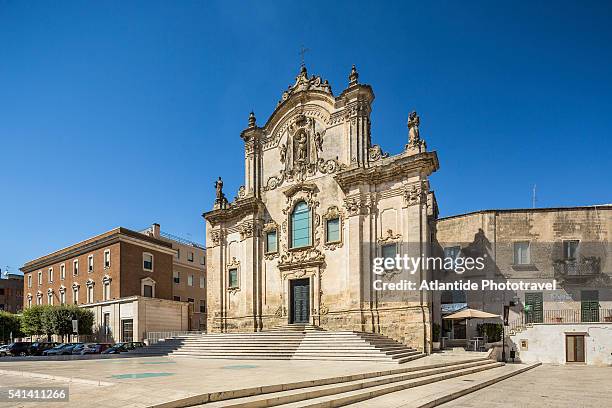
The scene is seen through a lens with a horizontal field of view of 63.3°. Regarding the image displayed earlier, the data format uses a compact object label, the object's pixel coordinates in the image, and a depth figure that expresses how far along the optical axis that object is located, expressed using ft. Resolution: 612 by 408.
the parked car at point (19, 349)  115.85
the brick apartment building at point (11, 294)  273.33
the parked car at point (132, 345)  106.69
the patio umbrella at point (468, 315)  86.22
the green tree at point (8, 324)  161.07
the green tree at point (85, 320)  139.60
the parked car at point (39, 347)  115.44
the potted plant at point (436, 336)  84.69
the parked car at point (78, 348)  108.06
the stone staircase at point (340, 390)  34.76
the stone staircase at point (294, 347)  73.15
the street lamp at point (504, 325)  88.66
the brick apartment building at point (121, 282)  134.92
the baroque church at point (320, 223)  89.45
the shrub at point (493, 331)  92.99
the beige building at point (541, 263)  102.89
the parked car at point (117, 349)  104.58
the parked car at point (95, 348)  107.34
